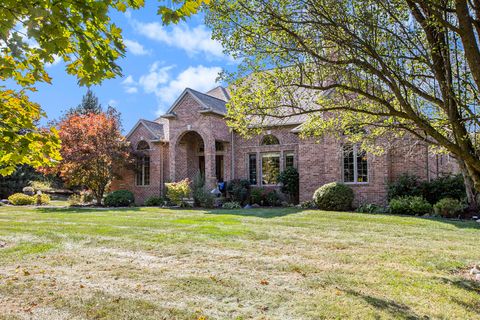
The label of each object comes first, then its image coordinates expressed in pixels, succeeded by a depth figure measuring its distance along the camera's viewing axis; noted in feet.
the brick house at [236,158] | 56.70
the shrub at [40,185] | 96.42
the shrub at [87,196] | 79.15
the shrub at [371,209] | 51.57
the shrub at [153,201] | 69.73
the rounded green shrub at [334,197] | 53.31
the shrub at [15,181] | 93.91
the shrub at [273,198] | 64.34
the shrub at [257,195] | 64.78
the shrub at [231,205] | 61.26
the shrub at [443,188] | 49.32
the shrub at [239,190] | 66.28
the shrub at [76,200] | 77.77
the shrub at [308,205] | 57.29
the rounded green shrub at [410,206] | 47.83
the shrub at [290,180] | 63.57
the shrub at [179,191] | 63.26
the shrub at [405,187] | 52.29
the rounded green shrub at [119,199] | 71.36
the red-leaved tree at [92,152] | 69.31
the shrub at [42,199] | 76.23
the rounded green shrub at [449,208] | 45.09
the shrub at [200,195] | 61.82
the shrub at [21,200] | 74.84
